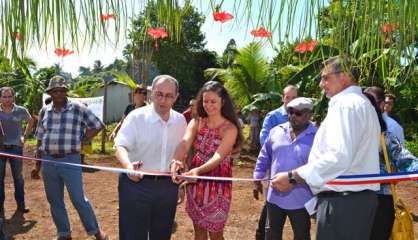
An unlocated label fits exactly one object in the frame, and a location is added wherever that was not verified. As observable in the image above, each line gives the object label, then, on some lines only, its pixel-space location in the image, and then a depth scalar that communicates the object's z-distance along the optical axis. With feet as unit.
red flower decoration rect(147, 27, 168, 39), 2.74
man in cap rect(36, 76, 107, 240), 15.06
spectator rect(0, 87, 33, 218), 18.22
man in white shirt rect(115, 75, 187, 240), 10.52
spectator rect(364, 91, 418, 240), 10.67
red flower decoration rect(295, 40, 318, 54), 2.78
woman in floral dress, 11.59
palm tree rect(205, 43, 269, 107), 43.37
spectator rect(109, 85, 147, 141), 19.16
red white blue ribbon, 8.57
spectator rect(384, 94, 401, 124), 17.50
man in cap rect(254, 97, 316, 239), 12.00
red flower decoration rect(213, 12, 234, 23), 2.60
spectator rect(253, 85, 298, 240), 15.06
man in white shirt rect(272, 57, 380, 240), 8.10
